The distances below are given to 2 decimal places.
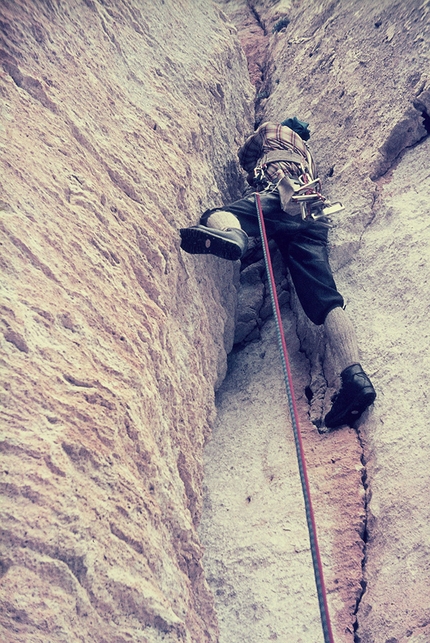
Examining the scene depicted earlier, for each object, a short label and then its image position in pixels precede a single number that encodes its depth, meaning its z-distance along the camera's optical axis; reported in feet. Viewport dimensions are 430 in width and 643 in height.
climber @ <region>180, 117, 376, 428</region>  10.64
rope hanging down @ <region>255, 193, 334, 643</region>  5.52
